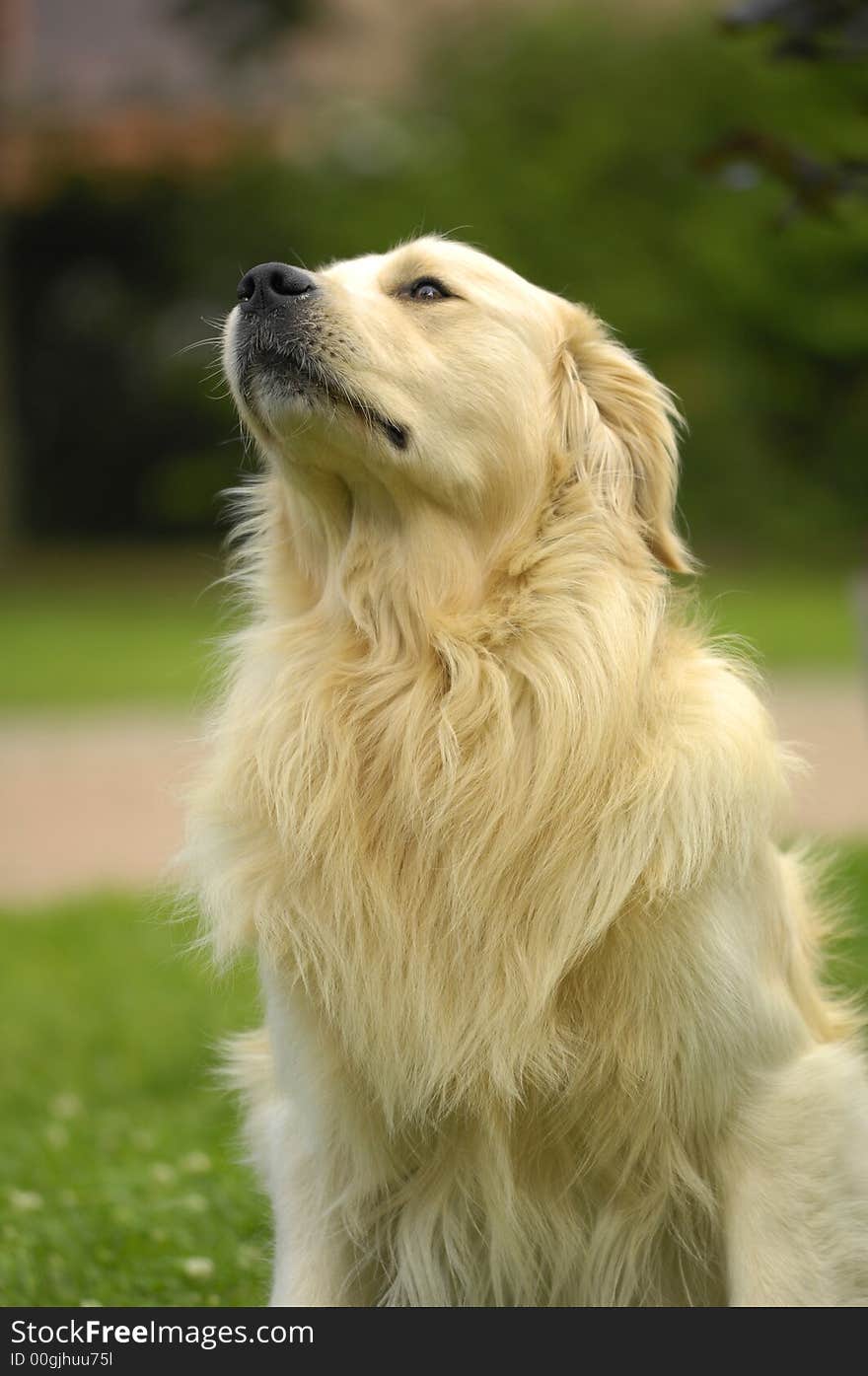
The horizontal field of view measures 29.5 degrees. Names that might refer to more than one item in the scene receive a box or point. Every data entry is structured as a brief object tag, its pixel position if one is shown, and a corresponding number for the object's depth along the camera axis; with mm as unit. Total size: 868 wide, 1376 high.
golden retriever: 3158
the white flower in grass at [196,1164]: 4996
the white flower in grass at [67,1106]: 5734
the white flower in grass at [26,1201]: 4648
